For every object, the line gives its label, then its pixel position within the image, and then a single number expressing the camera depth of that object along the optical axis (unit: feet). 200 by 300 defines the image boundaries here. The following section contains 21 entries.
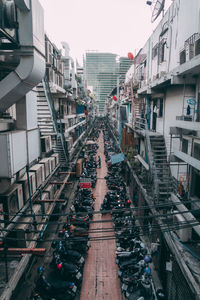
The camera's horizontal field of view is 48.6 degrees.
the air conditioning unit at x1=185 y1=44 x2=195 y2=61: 31.15
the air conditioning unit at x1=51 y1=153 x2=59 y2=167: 49.67
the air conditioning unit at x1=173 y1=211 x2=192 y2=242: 29.27
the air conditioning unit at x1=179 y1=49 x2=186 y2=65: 36.04
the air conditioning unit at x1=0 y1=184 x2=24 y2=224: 25.45
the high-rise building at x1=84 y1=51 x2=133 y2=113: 563.07
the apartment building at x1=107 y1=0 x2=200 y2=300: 27.66
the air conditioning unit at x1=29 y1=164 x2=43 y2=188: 34.86
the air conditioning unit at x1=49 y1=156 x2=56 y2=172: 44.73
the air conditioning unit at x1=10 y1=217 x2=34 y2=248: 28.18
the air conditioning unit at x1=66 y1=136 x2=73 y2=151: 73.31
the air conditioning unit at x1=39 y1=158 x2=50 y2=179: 40.46
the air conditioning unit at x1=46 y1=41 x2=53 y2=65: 46.80
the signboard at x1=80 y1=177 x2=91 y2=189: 63.62
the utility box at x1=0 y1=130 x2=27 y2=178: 21.40
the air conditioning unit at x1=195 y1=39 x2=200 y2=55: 29.71
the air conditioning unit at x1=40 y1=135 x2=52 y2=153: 40.49
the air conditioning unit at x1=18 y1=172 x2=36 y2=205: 30.57
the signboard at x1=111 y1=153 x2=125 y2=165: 74.80
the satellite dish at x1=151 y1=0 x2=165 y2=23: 45.42
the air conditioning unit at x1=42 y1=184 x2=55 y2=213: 40.43
